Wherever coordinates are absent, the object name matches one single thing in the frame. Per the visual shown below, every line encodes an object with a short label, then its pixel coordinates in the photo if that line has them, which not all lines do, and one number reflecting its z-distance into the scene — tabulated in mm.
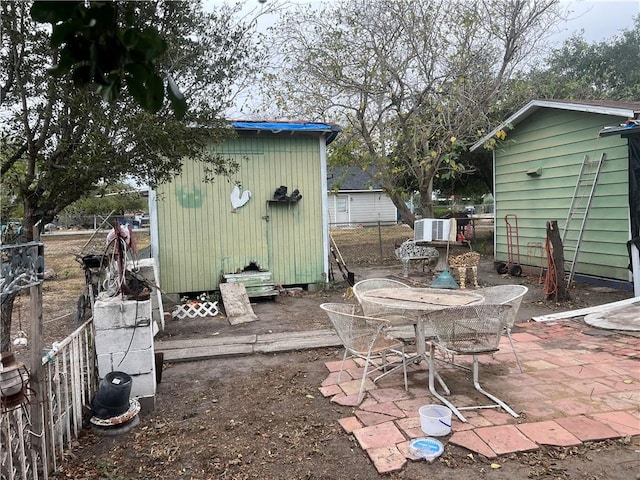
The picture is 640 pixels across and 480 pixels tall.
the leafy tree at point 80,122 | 2941
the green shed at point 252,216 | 7719
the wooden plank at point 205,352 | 4660
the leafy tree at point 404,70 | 9195
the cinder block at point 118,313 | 3365
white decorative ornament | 7996
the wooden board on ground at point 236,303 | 6371
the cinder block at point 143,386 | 3432
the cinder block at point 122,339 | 3375
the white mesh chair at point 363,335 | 3482
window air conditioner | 9261
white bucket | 2775
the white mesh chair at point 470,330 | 3215
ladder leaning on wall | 7535
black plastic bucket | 3080
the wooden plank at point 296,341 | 4859
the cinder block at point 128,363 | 3383
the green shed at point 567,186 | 7239
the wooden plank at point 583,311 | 5660
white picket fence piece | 2189
